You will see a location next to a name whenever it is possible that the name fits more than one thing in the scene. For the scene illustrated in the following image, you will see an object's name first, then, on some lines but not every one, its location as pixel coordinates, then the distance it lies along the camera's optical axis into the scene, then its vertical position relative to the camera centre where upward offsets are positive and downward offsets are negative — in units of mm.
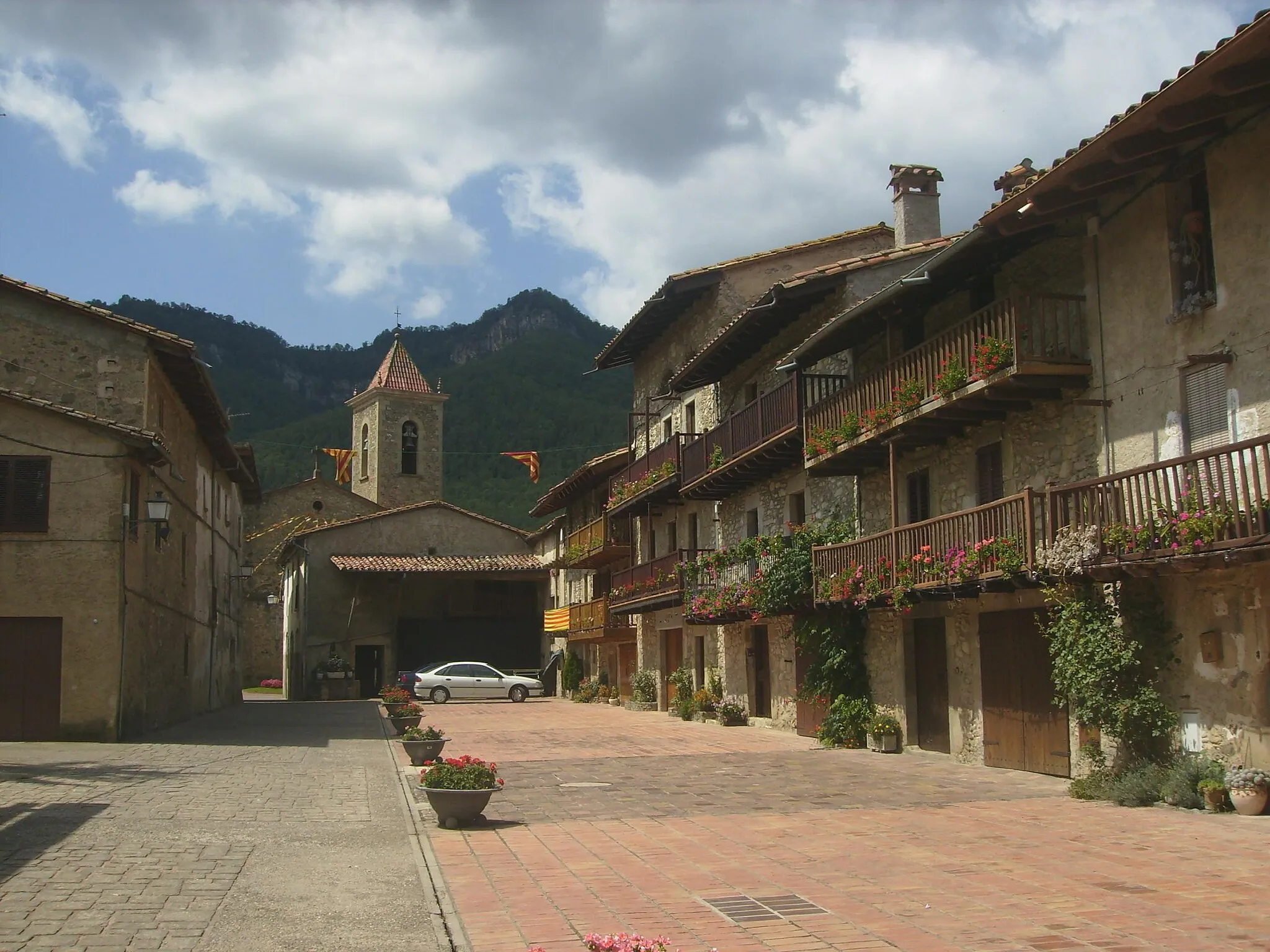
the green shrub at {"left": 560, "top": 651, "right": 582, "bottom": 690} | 46156 -1306
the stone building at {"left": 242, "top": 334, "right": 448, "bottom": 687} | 58844 +8242
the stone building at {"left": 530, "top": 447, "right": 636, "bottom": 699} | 39156 +2605
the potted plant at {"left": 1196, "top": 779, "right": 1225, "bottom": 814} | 12070 -1701
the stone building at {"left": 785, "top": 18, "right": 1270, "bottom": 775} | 12328 +2598
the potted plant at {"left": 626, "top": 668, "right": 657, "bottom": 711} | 35750 -1584
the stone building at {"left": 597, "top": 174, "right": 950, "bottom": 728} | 23719 +4765
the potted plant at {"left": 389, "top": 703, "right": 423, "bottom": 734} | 22781 -1423
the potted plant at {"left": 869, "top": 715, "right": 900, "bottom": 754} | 19891 -1697
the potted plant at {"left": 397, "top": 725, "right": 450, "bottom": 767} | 17219 -1472
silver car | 41094 -1511
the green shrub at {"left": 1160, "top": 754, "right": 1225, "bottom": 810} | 12422 -1602
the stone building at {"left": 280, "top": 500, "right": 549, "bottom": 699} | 47812 +1874
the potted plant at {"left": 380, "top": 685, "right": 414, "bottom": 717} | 24953 -1196
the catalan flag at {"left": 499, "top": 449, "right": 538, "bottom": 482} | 55725 +8319
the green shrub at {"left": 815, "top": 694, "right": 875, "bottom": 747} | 20984 -1562
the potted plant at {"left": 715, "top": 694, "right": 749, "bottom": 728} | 27611 -1814
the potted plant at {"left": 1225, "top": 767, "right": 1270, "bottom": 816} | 11669 -1603
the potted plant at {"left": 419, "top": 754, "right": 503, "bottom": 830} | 11648 -1449
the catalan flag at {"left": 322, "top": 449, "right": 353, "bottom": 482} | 65188 +9712
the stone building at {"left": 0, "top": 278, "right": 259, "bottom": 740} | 20344 +2291
